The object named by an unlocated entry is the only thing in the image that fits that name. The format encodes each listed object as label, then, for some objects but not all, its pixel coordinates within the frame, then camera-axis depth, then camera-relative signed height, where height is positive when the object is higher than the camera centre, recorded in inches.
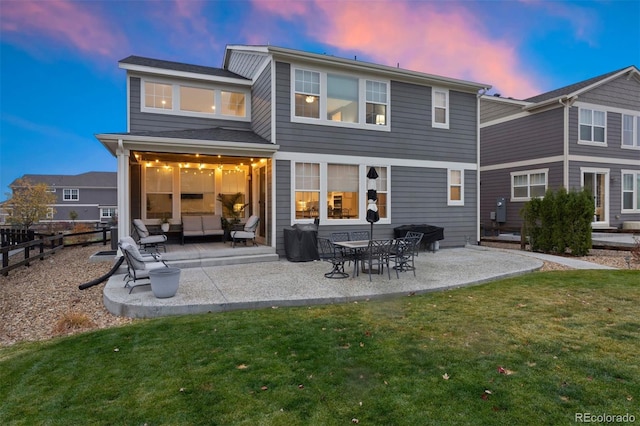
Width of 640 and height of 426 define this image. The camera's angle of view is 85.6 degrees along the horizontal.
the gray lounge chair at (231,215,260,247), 399.2 -28.4
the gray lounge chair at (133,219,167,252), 373.1 -32.1
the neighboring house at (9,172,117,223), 1512.1 +55.7
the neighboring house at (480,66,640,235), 574.6 +109.5
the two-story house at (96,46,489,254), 392.5 +79.6
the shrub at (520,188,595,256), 398.6 -15.1
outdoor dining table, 283.3 -31.4
